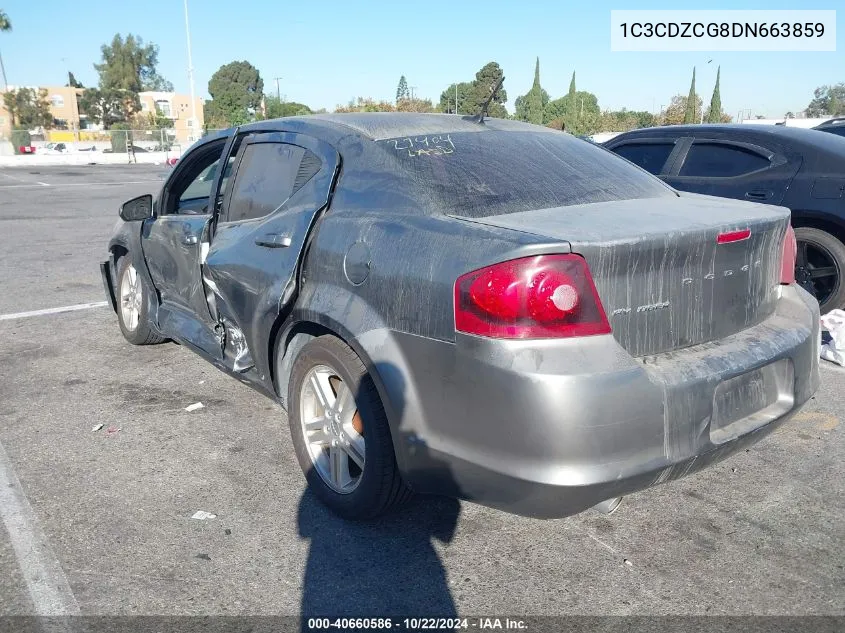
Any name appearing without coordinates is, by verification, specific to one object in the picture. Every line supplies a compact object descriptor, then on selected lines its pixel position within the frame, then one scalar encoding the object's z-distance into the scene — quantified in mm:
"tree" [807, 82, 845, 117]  88375
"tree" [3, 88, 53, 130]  76562
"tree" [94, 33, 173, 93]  89750
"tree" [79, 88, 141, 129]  86000
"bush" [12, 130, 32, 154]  51156
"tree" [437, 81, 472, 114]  97231
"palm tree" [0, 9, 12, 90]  65425
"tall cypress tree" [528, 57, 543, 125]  68562
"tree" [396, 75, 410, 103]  134650
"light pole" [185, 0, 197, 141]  53075
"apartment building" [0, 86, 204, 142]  97294
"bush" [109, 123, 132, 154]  50094
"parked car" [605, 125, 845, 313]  5512
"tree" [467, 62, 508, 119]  78688
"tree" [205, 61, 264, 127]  101438
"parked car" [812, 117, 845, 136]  9195
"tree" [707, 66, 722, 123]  67975
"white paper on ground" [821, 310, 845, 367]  4938
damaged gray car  2264
